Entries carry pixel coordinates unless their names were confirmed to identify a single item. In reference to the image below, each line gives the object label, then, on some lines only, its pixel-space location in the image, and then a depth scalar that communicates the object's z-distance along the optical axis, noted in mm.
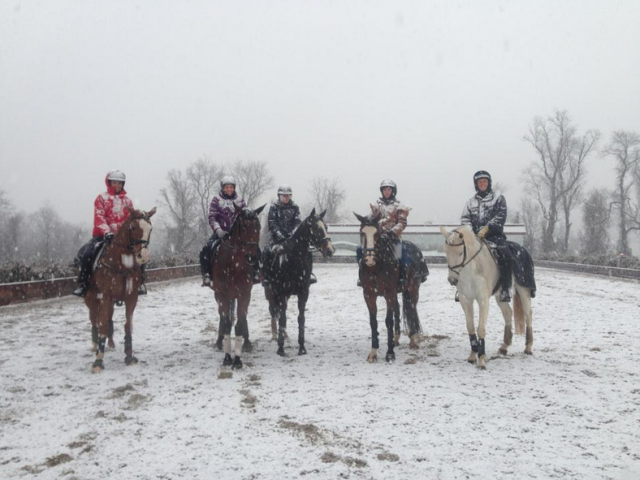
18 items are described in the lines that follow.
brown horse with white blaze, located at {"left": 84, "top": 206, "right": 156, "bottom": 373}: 6402
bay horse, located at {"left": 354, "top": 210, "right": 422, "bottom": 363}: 6711
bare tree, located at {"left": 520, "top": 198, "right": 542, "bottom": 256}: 82469
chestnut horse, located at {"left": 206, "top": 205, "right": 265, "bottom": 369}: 6520
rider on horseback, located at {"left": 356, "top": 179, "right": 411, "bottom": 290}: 7270
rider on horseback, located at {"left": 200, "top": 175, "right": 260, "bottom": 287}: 7168
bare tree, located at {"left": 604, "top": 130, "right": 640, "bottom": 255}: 46438
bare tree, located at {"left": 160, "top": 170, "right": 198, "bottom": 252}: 61494
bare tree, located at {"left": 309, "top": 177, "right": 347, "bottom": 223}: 76169
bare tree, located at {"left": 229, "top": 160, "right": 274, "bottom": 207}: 67250
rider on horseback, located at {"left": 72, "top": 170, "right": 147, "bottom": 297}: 6967
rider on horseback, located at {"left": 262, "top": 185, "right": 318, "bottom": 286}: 7762
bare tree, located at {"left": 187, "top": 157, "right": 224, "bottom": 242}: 63541
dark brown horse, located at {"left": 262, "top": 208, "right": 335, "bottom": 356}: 7387
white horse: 6625
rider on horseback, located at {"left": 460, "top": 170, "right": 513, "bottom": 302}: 7121
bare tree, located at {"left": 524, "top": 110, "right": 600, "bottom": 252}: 47719
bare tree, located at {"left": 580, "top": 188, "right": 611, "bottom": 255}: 46562
